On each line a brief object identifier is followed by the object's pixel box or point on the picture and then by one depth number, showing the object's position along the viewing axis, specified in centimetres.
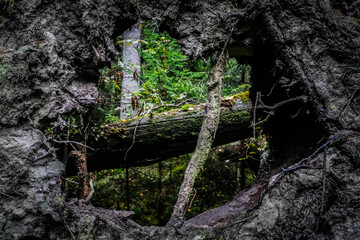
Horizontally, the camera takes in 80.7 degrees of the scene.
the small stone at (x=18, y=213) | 186
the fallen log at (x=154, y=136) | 320
